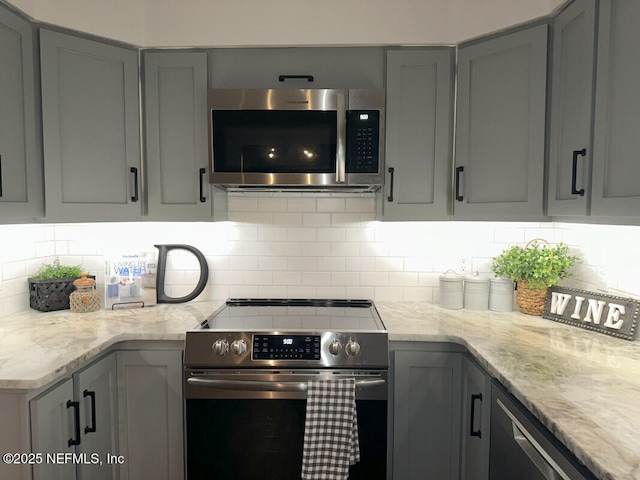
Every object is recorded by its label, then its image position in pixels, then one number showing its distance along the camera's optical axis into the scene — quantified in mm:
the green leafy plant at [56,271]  2125
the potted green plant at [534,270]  1986
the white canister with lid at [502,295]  2137
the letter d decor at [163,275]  2293
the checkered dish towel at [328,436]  1629
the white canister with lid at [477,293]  2160
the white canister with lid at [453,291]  2180
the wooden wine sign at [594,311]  1645
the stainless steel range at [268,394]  1705
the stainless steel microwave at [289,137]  1909
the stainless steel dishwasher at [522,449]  1005
